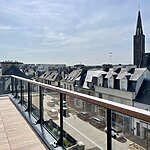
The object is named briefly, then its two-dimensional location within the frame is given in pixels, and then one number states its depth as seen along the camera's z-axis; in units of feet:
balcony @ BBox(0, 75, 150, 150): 3.95
